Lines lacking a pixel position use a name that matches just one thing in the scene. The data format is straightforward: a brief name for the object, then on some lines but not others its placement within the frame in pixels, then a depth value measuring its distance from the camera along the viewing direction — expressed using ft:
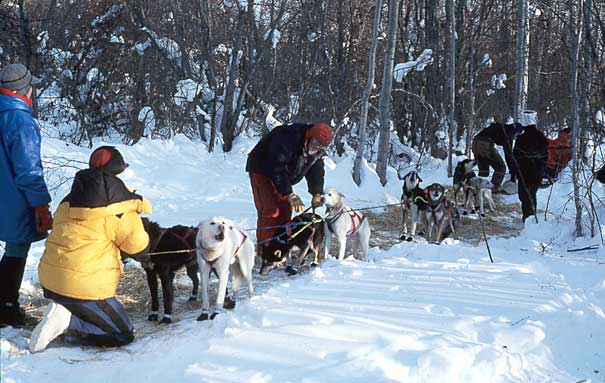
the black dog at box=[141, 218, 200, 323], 14.07
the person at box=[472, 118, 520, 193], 33.01
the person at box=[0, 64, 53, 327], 12.53
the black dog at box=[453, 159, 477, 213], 33.30
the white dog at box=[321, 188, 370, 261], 19.98
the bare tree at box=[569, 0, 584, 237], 24.61
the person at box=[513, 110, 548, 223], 28.99
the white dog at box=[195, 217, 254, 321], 13.88
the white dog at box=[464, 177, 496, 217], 33.17
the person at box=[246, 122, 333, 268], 18.06
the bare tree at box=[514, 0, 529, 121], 39.29
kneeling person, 11.57
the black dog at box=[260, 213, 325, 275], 19.19
